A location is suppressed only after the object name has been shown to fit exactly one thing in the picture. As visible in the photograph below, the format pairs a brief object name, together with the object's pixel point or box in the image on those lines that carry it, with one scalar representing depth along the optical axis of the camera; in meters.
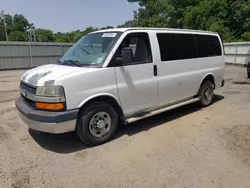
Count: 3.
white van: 3.65
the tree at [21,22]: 107.31
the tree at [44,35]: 89.36
